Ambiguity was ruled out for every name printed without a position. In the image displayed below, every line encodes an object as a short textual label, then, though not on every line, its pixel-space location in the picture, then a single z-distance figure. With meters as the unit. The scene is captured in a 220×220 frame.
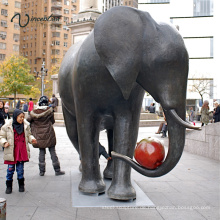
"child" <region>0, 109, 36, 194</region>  4.57
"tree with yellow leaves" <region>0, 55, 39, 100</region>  42.53
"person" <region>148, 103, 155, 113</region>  23.48
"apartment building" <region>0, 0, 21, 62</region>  57.50
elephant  3.07
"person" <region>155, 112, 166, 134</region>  12.94
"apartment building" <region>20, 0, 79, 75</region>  72.94
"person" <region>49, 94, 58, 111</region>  18.46
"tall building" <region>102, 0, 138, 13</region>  79.33
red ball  3.42
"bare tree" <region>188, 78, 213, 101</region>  40.17
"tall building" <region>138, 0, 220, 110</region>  43.50
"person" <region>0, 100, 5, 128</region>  9.15
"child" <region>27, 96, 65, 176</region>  5.77
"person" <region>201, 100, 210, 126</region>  13.79
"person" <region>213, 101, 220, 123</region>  12.36
